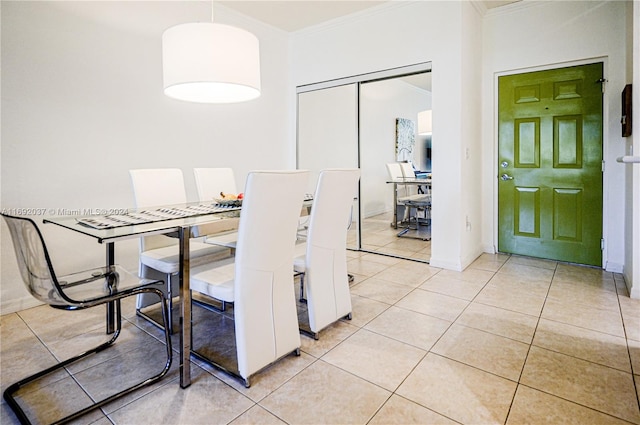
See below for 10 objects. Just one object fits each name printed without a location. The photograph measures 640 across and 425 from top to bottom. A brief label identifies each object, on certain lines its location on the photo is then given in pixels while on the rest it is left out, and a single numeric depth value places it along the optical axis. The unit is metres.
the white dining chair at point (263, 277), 1.58
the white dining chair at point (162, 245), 2.21
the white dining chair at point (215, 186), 2.67
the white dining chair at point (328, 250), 2.04
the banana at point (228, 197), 2.46
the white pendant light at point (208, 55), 2.01
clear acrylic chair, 1.45
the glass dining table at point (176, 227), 1.59
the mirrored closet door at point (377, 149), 4.24
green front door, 3.44
